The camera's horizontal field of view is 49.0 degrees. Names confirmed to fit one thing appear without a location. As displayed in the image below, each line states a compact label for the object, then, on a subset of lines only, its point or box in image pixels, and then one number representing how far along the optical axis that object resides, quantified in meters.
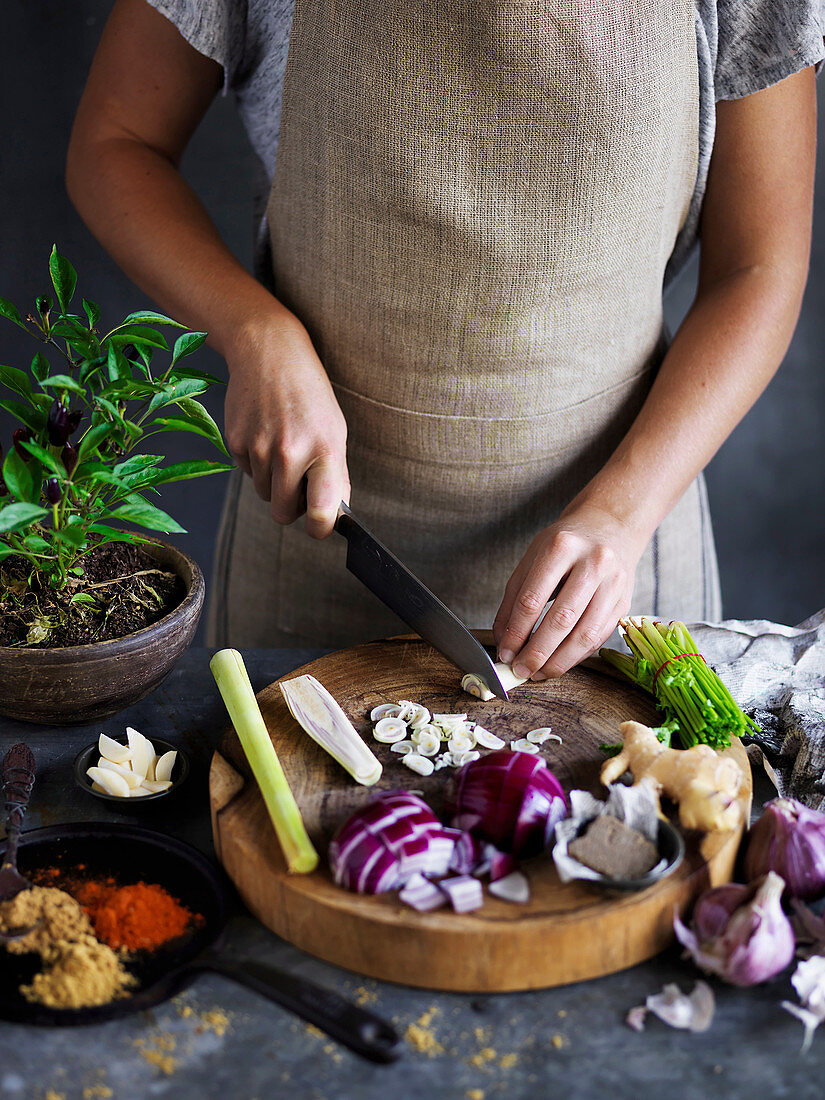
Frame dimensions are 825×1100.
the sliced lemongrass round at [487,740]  0.97
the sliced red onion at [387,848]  0.76
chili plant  0.87
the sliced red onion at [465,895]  0.75
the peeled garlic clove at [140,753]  0.96
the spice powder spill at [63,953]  0.71
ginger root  0.81
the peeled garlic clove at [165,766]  0.96
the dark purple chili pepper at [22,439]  0.89
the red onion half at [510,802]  0.80
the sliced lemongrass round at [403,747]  0.96
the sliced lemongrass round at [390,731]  0.97
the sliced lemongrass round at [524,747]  0.96
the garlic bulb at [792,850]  0.80
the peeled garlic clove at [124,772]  0.94
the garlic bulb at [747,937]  0.72
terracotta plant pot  0.92
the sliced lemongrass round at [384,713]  1.02
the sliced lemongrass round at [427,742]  0.95
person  1.11
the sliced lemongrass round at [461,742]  0.95
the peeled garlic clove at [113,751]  0.96
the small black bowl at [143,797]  0.92
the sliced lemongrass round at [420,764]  0.92
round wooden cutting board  0.73
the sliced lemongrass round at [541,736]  0.98
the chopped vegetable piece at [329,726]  0.91
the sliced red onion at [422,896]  0.75
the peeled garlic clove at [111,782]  0.92
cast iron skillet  0.68
